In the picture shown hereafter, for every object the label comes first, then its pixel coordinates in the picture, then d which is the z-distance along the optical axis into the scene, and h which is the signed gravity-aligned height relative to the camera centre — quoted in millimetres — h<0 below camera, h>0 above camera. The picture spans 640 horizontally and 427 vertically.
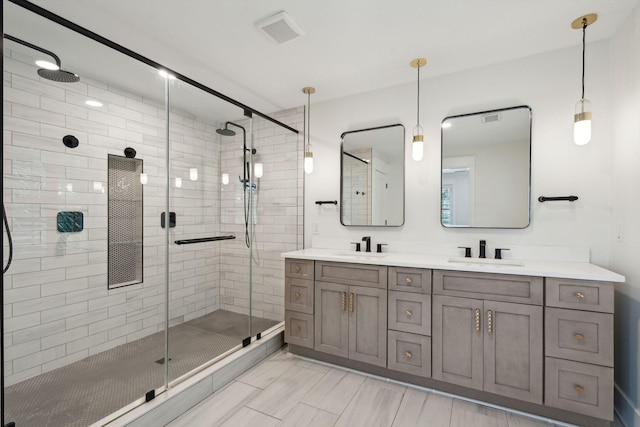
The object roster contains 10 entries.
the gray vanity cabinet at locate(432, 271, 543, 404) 1855 -821
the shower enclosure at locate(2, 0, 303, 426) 1564 -98
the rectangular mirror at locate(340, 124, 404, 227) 2828 +355
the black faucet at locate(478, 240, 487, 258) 2400 -287
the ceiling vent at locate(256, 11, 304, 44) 1893 +1235
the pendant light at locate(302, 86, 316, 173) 2896 +558
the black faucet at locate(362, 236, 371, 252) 2877 -295
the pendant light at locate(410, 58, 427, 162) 2402 +585
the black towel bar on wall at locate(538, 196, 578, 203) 2159 +107
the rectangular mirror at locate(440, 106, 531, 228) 2355 +364
